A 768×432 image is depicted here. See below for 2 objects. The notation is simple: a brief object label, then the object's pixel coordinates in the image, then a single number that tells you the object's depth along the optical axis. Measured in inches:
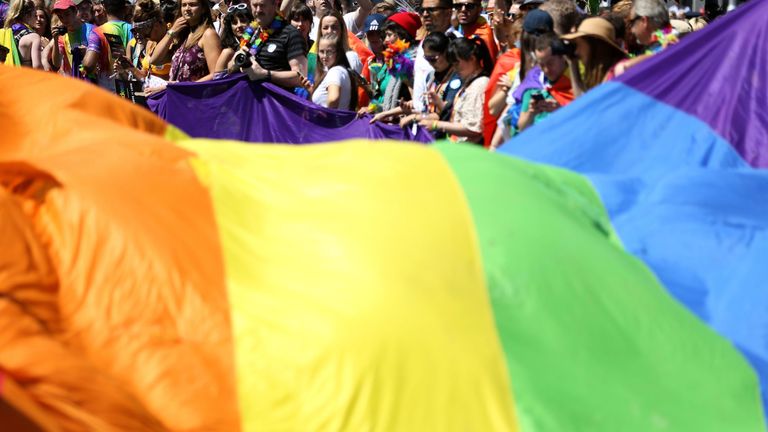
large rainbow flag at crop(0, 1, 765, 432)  246.1
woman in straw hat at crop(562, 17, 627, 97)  453.1
